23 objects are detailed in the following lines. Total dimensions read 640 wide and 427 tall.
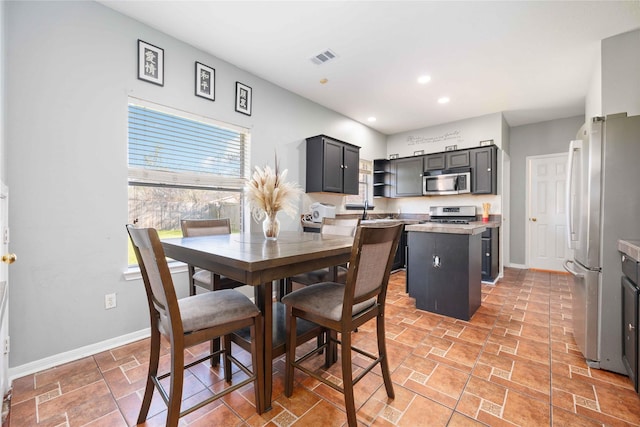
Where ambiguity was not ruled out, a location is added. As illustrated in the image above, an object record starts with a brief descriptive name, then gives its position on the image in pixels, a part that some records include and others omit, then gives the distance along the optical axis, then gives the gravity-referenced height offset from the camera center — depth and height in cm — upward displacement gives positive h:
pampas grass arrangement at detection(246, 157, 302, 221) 198 +14
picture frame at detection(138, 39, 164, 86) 246 +134
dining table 125 -24
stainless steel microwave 477 +54
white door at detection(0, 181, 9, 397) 145 -34
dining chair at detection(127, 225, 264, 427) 115 -51
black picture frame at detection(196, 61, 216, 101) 286 +137
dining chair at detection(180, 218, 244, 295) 204 -21
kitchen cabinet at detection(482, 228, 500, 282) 417 -66
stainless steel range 488 -3
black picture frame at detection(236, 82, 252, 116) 321 +133
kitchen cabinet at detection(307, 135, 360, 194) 394 +70
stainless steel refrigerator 178 -4
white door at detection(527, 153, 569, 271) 493 +2
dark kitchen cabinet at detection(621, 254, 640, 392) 152 -61
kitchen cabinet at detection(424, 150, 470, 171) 479 +94
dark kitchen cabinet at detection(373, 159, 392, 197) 575 +72
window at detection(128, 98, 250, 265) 253 +45
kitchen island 273 -58
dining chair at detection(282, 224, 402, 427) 132 -49
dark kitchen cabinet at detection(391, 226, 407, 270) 499 -80
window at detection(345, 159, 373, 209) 535 +54
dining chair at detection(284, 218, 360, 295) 221 -50
